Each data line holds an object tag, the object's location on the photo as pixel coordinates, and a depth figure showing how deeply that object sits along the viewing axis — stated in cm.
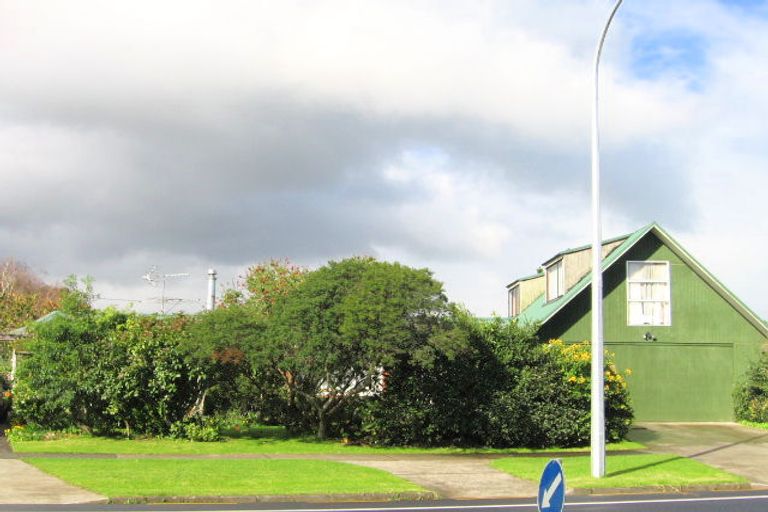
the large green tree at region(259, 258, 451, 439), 1995
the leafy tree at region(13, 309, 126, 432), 2188
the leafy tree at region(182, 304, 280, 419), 2114
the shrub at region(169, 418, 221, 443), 2222
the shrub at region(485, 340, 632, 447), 2192
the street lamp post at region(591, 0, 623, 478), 1595
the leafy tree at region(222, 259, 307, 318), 2289
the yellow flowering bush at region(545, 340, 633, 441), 2262
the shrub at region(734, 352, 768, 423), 2738
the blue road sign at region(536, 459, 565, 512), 671
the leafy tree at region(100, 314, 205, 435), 2203
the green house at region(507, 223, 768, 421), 2834
